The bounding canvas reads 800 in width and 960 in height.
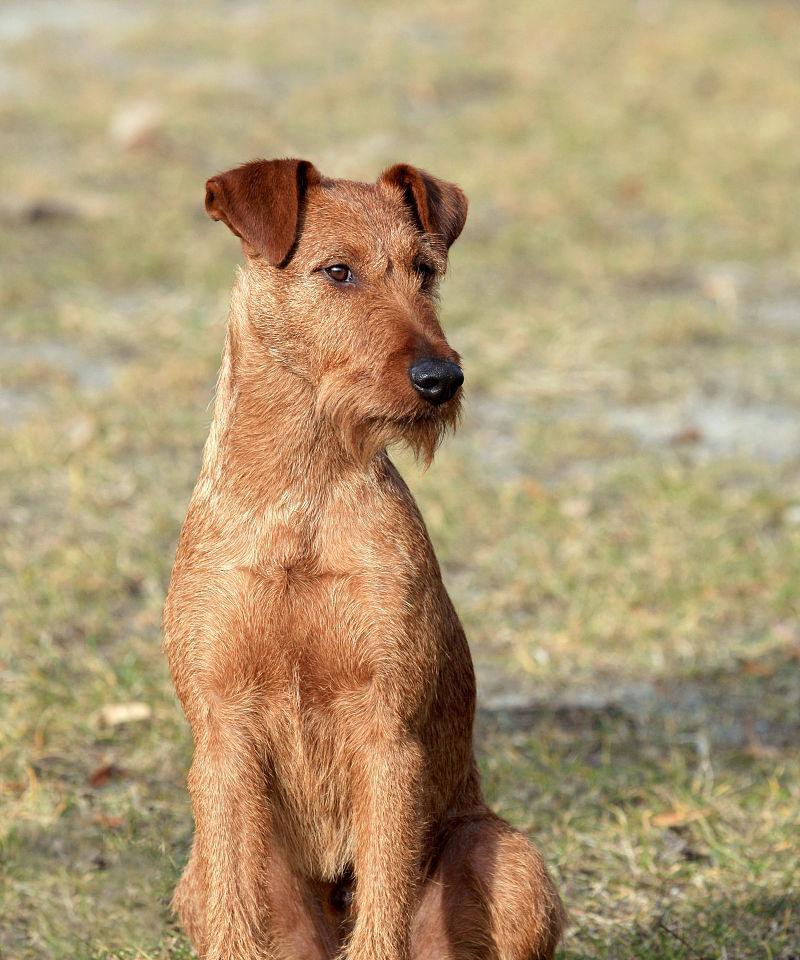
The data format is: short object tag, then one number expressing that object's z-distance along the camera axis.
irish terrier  6.92
